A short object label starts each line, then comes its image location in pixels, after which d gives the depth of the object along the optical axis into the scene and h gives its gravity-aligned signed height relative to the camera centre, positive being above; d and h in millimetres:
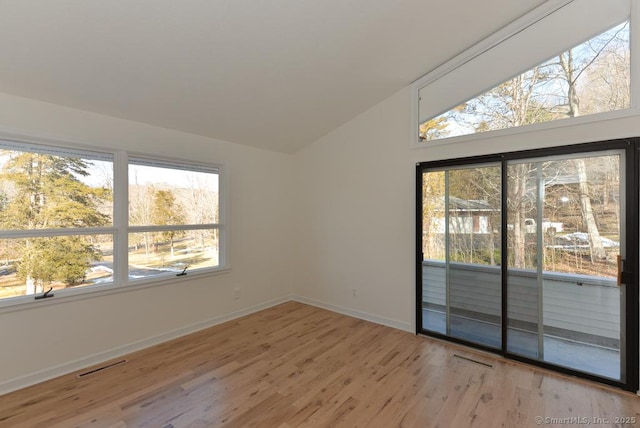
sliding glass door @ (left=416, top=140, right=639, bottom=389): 2379 -394
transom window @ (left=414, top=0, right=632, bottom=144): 2420 +1425
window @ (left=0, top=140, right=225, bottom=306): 2395 -42
